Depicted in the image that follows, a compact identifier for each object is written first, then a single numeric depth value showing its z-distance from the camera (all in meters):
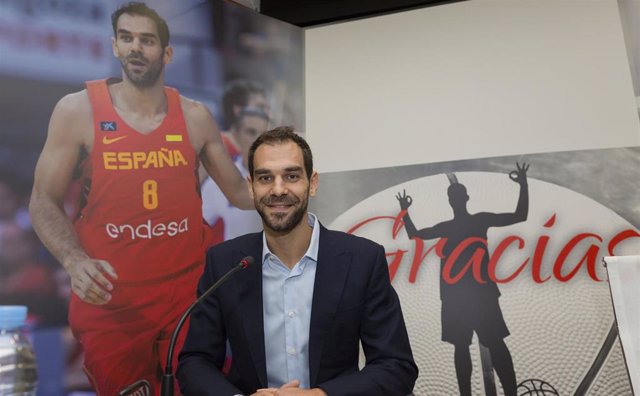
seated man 1.82
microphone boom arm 1.56
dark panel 3.22
